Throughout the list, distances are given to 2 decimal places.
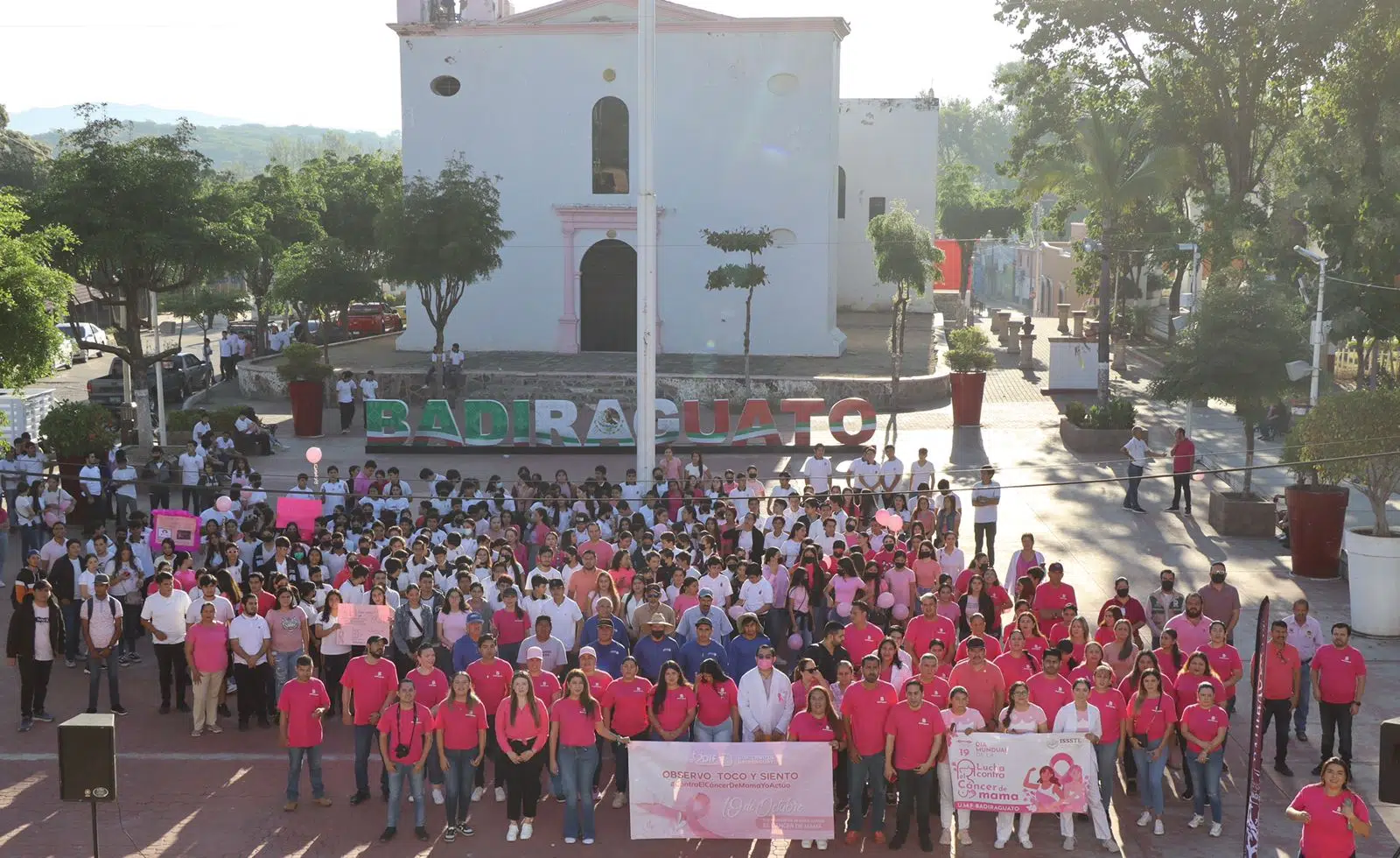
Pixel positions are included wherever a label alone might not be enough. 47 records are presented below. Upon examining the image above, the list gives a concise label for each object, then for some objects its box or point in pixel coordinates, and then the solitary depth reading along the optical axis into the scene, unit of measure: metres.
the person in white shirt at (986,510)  17.80
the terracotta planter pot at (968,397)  28.94
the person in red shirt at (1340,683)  11.39
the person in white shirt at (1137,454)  21.23
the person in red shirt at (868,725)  10.16
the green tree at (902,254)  33.84
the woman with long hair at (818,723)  10.12
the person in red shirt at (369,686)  10.68
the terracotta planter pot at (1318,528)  17.94
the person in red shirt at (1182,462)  21.55
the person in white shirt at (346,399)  29.09
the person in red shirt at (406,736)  10.17
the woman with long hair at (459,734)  10.26
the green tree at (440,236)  31.80
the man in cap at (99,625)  12.84
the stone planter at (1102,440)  26.42
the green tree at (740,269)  32.72
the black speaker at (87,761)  8.91
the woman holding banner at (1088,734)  10.23
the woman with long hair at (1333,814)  8.58
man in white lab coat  10.55
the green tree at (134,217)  24.27
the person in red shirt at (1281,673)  11.50
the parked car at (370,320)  46.69
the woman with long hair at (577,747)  10.24
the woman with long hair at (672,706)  10.50
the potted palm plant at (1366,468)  15.62
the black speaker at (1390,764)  8.65
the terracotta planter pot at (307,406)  28.64
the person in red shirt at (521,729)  10.25
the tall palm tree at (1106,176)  29.33
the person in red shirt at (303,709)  10.62
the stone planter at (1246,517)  20.16
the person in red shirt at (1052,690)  10.53
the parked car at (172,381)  32.38
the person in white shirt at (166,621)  12.97
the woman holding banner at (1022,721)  10.27
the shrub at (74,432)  21.59
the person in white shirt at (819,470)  19.77
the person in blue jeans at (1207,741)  10.22
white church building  37.94
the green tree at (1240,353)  21.27
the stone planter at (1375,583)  15.56
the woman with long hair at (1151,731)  10.34
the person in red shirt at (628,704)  10.50
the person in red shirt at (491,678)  10.86
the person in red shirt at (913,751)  10.02
